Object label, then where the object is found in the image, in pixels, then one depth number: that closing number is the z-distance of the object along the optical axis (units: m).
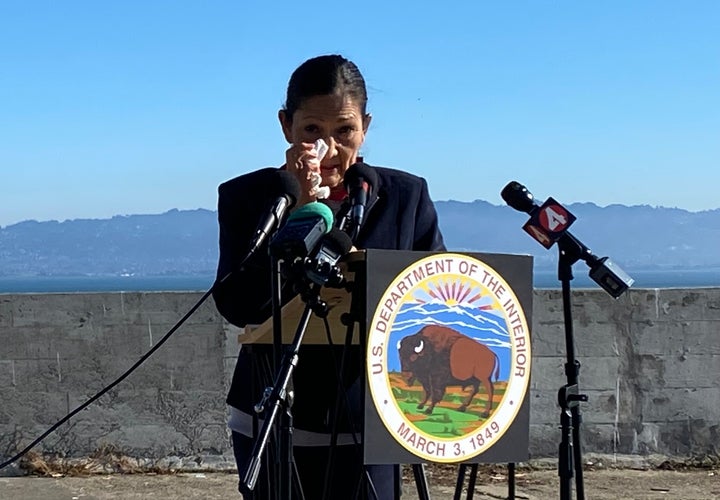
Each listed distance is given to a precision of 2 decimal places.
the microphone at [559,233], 3.04
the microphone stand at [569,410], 3.06
